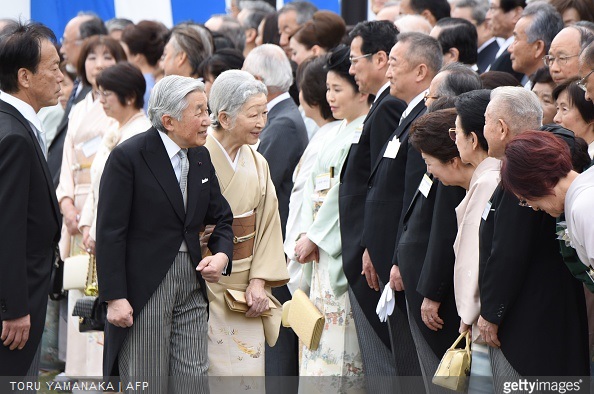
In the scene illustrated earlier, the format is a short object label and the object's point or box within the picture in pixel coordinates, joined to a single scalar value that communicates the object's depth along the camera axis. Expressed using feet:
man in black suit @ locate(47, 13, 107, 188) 55.31
